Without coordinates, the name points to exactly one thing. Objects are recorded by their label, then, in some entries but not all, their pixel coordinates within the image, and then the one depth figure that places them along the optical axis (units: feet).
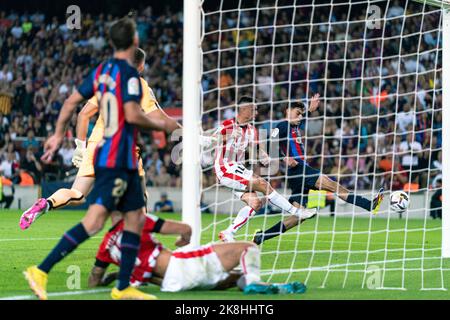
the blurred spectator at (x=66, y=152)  78.23
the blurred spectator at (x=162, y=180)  74.69
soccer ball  39.17
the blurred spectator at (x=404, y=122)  69.34
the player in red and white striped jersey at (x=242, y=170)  37.60
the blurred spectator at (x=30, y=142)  79.30
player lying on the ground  23.93
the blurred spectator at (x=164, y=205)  72.13
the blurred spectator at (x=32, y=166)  76.13
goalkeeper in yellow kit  29.12
